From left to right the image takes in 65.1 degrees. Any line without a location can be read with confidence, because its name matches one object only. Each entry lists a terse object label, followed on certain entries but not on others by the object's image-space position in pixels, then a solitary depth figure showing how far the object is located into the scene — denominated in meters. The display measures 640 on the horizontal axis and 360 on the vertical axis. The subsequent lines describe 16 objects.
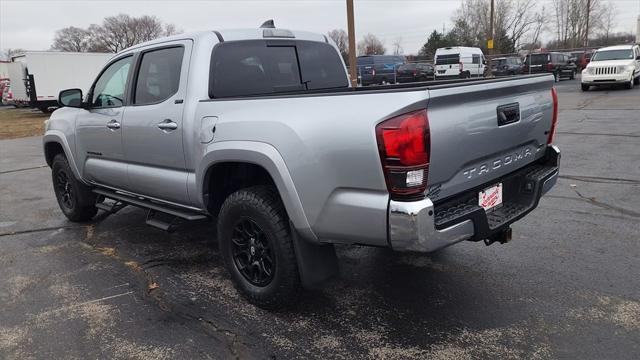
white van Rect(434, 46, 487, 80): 31.53
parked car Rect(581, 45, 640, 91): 20.84
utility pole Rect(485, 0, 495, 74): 31.83
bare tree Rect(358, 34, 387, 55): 89.57
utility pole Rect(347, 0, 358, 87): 13.60
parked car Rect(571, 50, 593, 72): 40.64
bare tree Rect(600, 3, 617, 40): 79.86
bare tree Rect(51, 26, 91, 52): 78.25
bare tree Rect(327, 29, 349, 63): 85.18
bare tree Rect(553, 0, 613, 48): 72.94
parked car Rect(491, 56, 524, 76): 31.51
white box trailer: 24.50
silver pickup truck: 2.66
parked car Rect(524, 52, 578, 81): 31.31
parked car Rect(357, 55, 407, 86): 32.28
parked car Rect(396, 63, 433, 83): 30.73
